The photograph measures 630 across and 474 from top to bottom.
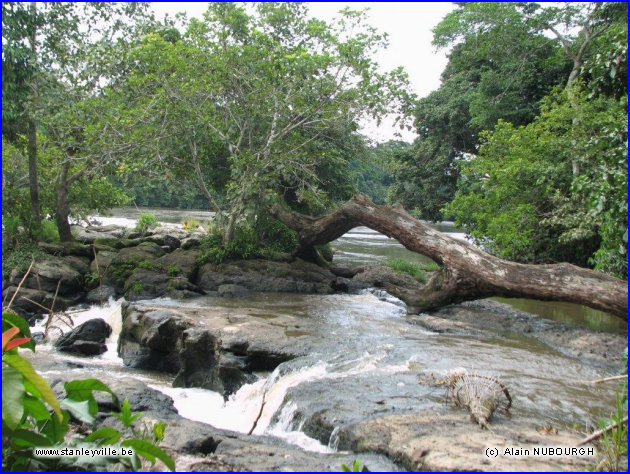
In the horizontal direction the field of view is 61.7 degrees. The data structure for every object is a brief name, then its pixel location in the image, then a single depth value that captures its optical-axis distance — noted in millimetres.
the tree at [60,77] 12063
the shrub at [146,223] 20500
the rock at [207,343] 7500
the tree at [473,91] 18703
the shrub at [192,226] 21862
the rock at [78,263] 13578
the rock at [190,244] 15875
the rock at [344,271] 15898
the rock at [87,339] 9070
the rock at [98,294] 12680
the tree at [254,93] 12586
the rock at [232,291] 12812
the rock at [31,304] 11242
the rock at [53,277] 12281
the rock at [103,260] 13698
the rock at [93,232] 17419
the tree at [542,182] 12328
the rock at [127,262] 13395
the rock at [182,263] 13648
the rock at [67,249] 14086
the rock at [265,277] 13484
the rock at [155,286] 12586
